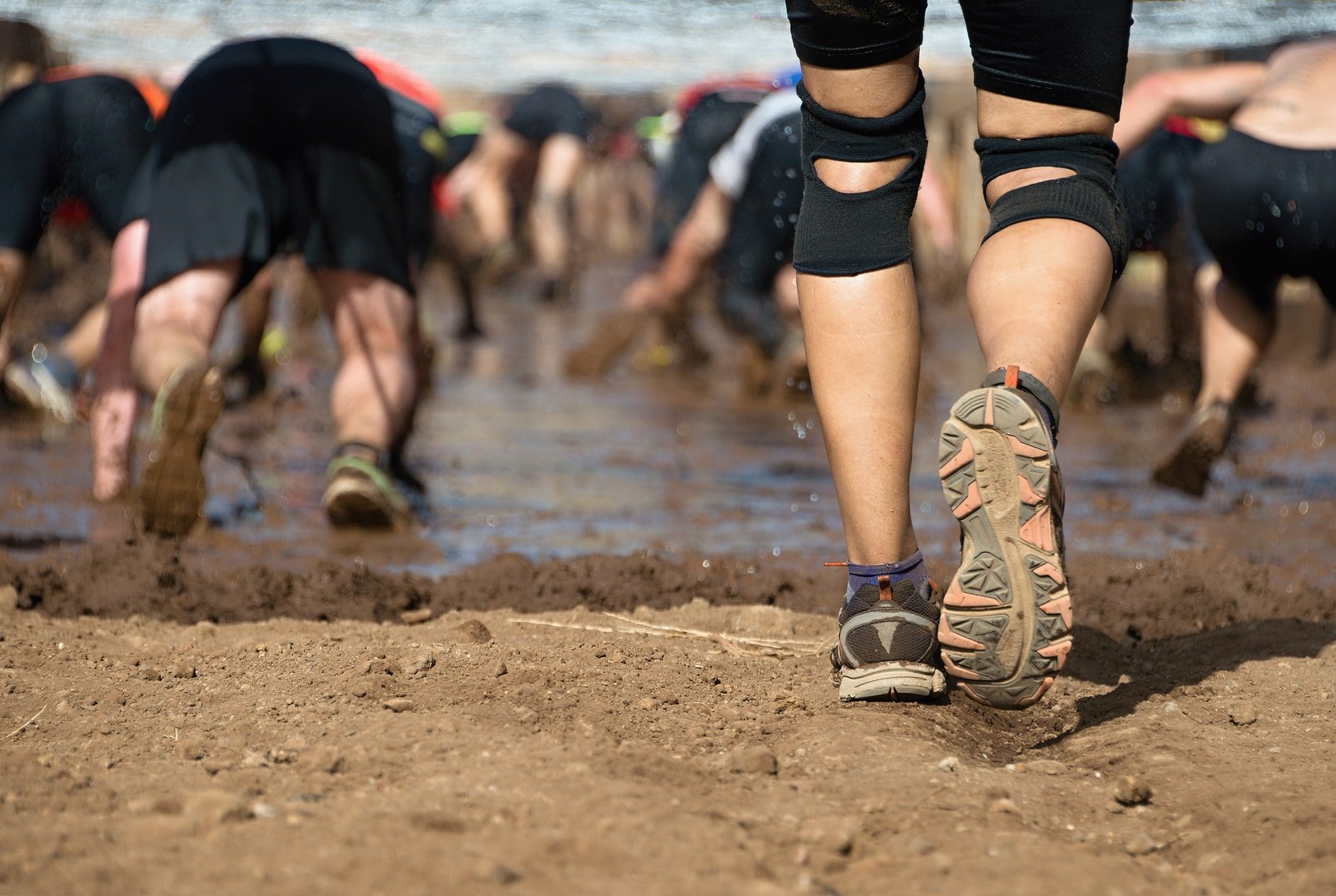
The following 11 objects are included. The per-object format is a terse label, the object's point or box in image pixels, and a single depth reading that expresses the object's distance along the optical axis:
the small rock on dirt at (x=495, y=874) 4.38
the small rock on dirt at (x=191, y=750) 4.62
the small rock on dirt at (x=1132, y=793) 4.58
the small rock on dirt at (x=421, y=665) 4.80
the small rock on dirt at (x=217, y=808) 4.47
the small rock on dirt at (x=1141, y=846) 4.50
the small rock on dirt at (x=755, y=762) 4.60
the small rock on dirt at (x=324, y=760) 4.57
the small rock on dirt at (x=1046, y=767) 4.65
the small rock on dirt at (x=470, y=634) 4.95
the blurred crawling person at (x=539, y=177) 18.47
